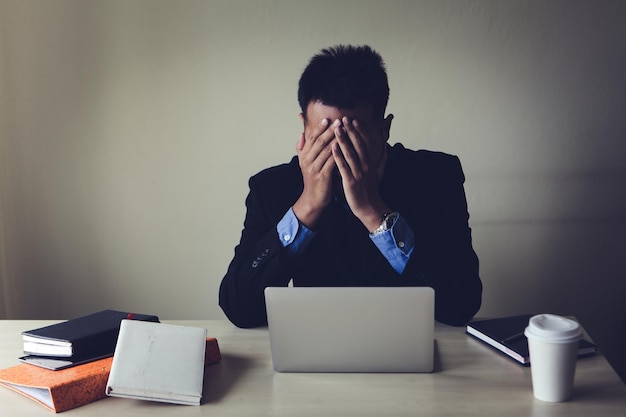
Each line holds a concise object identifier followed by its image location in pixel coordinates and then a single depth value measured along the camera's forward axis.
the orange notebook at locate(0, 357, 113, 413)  1.15
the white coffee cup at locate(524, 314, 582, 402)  1.12
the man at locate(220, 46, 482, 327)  1.63
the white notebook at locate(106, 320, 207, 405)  1.16
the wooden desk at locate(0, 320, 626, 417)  1.13
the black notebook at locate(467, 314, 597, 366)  1.32
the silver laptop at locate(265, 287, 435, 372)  1.21
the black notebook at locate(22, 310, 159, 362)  1.27
